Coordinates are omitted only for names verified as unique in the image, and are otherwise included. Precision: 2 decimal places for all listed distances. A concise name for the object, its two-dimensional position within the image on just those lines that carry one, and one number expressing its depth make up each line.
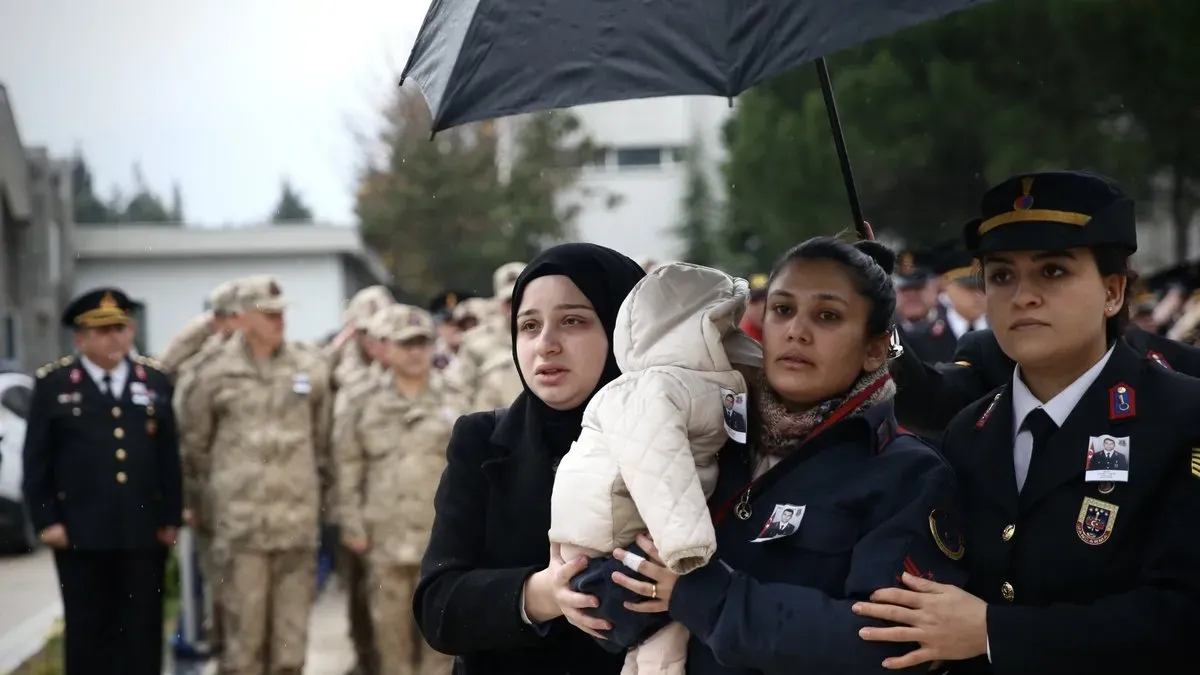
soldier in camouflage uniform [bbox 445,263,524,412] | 8.90
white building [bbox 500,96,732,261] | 42.31
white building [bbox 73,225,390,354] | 26.89
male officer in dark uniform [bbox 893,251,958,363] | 8.41
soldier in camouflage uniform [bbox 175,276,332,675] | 7.68
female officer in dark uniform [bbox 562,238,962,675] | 2.49
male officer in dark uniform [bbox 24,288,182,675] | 7.17
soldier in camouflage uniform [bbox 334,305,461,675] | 7.77
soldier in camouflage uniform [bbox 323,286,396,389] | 9.52
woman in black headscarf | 3.11
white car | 12.62
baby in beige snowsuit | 2.61
